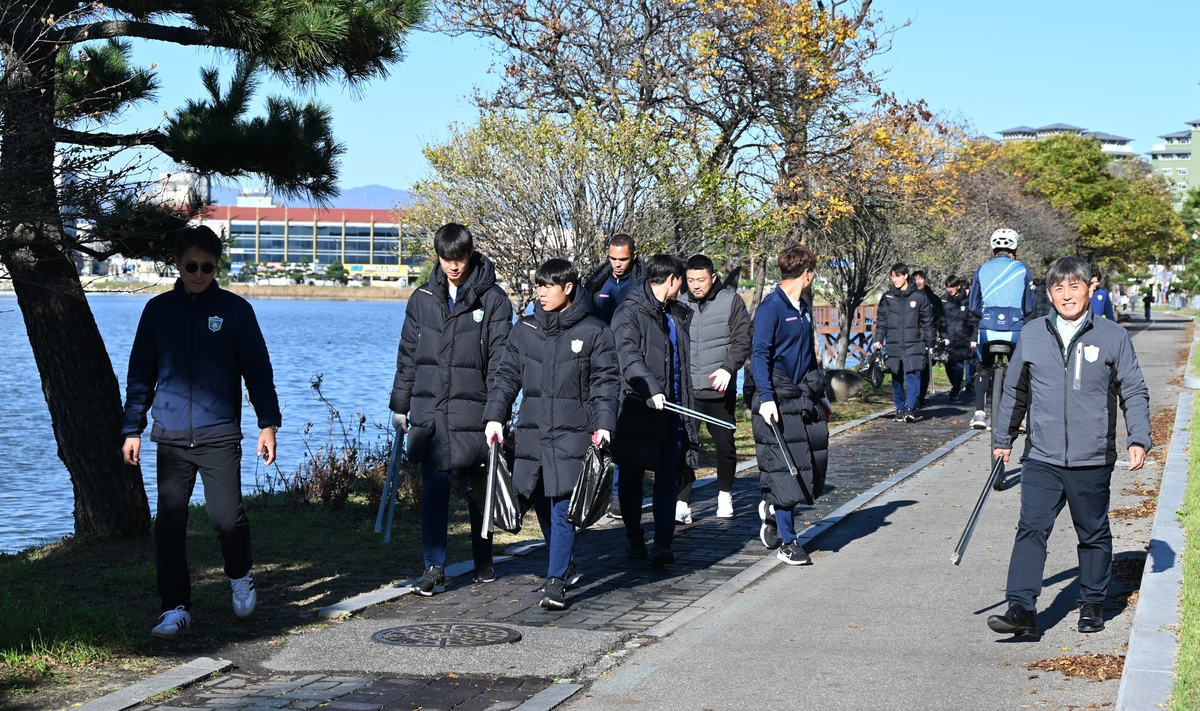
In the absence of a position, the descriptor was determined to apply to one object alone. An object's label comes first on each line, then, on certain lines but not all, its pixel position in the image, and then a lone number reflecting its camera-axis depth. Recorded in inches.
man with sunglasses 253.9
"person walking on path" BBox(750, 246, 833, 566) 331.9
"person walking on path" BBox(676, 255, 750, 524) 396.2
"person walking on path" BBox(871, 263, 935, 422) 705.6
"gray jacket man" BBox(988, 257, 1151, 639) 248.7
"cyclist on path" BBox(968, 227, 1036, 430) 523.8
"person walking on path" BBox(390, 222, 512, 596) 295.7
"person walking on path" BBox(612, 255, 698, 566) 326.6
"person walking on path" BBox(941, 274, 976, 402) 816.9
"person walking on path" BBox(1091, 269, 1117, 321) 764.0
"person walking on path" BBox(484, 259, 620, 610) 282.8
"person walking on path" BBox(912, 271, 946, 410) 739.4
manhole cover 250.1
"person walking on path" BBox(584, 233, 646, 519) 394.3
